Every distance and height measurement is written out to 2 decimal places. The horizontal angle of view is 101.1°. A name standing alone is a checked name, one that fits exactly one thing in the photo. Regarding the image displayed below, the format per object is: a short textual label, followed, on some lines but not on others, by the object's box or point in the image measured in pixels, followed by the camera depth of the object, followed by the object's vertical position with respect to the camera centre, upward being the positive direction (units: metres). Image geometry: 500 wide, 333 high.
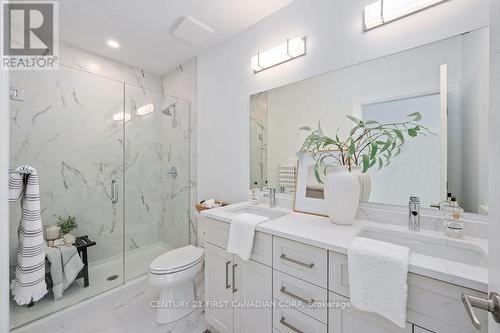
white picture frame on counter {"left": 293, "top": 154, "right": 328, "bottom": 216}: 1.39 -0.18
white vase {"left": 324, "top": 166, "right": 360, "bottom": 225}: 1.15 -0.17
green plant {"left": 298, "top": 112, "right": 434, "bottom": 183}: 1.14 +0.14
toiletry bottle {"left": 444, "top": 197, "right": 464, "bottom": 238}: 0.92 -0.25
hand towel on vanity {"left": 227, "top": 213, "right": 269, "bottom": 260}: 1.15 -0.39
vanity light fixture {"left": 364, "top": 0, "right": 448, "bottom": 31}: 1.08 +0.87
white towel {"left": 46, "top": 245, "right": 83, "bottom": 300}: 1.67 -0.85
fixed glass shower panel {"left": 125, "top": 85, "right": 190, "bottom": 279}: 2.39 -0.14
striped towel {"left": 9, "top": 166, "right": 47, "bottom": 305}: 1.25 -0.47
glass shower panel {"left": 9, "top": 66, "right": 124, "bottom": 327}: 1.79 +0.09
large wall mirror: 0.96 +0.33
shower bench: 1.88 -0.85
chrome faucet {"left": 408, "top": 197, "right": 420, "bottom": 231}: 1.04 -0.25
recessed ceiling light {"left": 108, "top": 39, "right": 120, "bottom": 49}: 2.08 +1.27
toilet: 1.51 -0.85
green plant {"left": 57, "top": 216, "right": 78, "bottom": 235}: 1.98 -0.56
